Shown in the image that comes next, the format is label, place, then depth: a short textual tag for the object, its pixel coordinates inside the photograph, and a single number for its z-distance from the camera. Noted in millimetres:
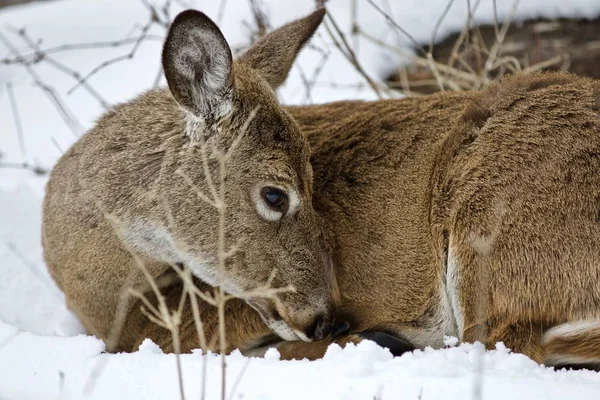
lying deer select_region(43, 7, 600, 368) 8328
